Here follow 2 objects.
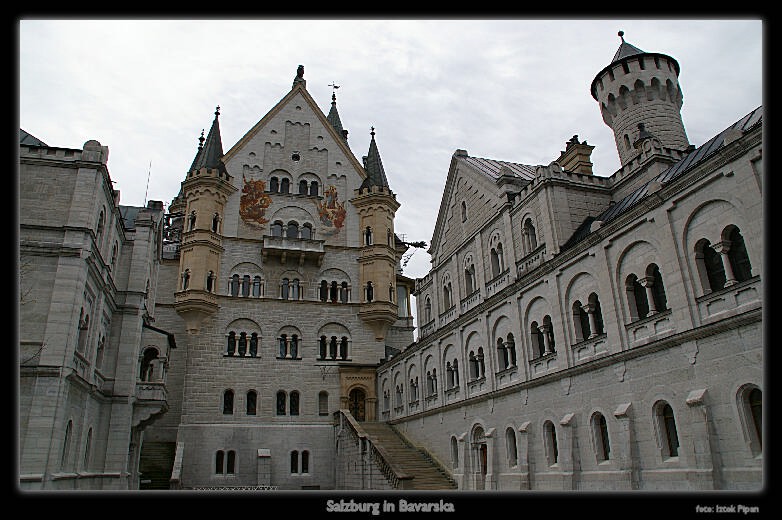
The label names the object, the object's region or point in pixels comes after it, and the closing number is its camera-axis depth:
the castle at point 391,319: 14.75
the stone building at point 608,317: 13.52
